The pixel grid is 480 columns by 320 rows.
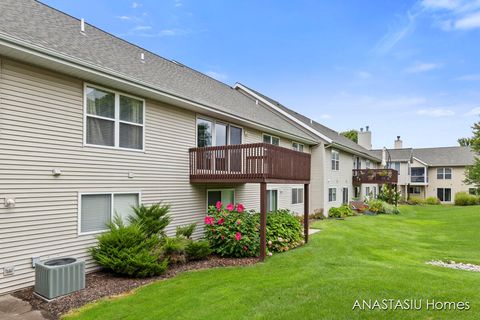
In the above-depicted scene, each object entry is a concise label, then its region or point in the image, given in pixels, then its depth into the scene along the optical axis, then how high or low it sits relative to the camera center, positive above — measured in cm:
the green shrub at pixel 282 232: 1052 -219
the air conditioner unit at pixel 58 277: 590 -211
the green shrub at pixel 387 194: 3161 -232
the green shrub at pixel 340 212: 2150 -290
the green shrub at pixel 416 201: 3734 -357
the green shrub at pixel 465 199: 3422 -306
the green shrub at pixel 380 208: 2562 -305
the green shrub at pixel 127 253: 714 -195
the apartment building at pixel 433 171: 3919 +3
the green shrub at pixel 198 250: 878 -227
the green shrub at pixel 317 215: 2025 -288
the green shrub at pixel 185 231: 891 -174
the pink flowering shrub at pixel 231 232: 938 -191
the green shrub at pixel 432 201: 3720 -353
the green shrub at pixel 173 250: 811 -209
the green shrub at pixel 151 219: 823 -132
